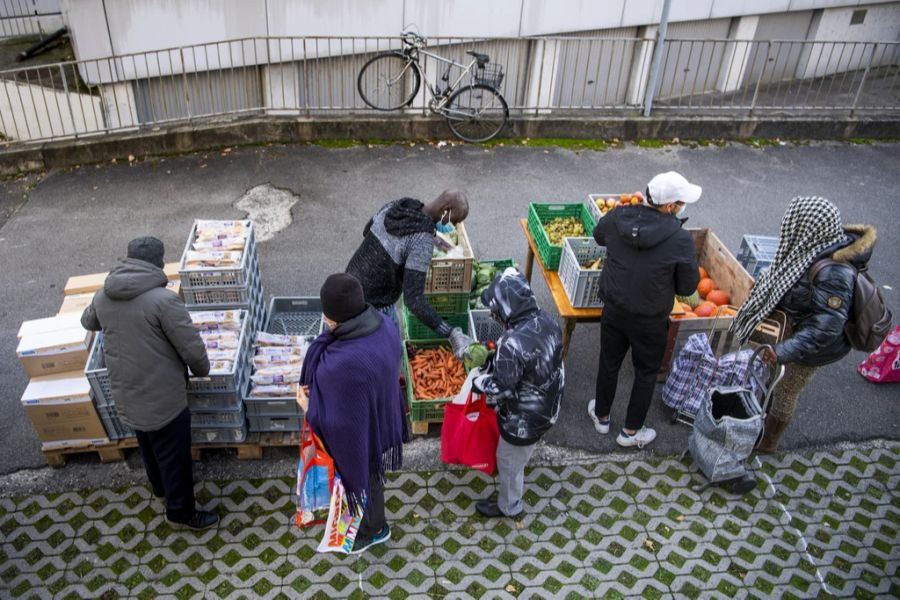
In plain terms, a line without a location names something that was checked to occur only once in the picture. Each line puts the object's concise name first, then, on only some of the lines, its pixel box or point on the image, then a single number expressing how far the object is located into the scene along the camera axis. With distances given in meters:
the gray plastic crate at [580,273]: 5.80
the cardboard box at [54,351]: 5.15
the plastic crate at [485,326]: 6.20
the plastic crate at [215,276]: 5.42
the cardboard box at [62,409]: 5.04
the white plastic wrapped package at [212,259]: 5.46
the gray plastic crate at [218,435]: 5.28
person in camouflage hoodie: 4.28
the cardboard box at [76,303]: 5.61
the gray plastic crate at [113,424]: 5.14
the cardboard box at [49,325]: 5.32
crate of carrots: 5.60
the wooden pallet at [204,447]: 5.32
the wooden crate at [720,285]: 5.95
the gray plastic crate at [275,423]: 5.39
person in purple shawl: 3.79
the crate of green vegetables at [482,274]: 6.41
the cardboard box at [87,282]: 5.91
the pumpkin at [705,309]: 6.10
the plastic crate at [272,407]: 5.29
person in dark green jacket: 4.19
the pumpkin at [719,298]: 6.35
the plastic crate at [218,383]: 5.03
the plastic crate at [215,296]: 5.54
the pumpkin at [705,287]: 6.49
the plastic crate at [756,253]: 6.62
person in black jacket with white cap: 4.84
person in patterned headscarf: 4.70
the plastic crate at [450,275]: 5.73
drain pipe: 10.18
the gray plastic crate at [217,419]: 5.21
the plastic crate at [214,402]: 5.11
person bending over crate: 4.95
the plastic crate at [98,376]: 5.01
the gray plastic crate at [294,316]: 6.34
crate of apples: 6.61
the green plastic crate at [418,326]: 6.01
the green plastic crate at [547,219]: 6.36
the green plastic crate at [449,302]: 5.96
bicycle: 9.95
